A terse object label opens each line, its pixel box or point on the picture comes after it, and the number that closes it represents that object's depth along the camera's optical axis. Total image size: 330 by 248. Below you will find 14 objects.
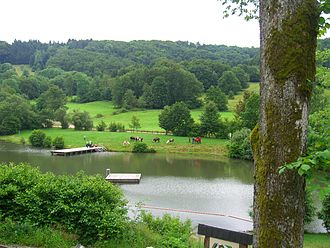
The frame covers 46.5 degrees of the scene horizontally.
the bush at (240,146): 45.34
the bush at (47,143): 54.28
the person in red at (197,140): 52.59
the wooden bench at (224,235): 7.66
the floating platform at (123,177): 30.81
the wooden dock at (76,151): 46.94
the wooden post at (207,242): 8.48
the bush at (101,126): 63.25
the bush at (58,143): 53.22
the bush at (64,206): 9.80
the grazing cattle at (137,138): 53.76
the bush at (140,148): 50.59
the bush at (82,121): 63.28
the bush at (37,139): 54.97
